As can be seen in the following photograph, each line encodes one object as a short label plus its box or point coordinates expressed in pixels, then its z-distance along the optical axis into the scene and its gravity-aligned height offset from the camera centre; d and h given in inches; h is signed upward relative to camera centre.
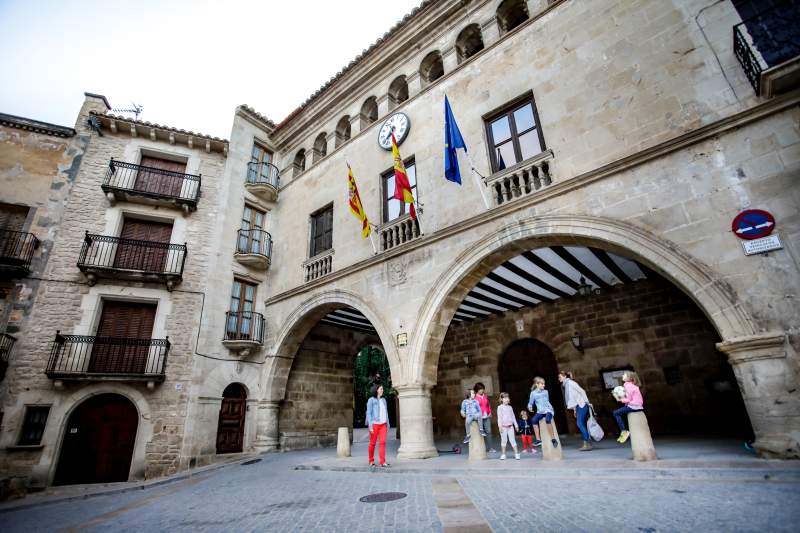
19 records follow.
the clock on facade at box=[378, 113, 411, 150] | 400.8 +288.3
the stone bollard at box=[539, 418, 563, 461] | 234.5 -32.1
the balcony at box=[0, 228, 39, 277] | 386.0 +175.8
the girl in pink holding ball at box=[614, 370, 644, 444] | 218.1 -3.5
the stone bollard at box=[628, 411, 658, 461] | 198.5 -24.5
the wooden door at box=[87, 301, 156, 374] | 394.6 +82.0
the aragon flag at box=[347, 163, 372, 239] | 373.3 +185.0
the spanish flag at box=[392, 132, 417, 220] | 322.3 +180.4
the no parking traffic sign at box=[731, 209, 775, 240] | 191.3 +78.9
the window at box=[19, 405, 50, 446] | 355.6 -1.3
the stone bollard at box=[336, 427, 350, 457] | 339.9 -32.8
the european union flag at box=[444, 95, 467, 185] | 301.4 +196.0
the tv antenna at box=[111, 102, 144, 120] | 546.8 +426.9
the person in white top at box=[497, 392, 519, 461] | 271.3 -16.5
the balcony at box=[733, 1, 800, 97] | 192.4 +171.1
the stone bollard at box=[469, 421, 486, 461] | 267.0 -31.0
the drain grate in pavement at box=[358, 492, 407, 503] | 183.2 -43.9
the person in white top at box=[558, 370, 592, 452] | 269.3 -6.4
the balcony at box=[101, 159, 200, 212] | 455.5 +281.9
